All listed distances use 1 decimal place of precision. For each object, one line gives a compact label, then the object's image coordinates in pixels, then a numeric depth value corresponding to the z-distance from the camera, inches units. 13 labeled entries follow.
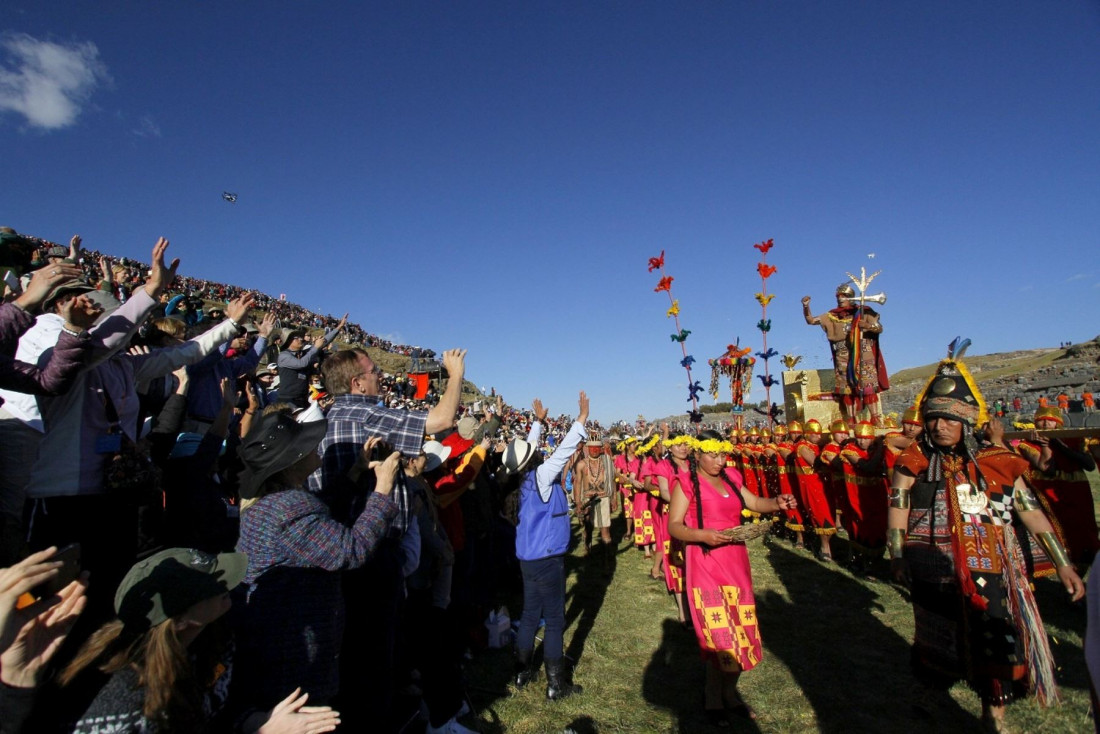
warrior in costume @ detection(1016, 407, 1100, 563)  247.6
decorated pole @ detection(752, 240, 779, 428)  358.0
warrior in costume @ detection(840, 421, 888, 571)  282.8
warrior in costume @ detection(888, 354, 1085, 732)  138.7
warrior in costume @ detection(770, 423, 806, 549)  362.3
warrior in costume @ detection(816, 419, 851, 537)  309.7
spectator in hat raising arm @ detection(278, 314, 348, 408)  272.8
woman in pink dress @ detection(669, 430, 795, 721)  157.2
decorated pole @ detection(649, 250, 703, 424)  334.3
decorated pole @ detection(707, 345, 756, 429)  430.6
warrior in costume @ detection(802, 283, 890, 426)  313.4
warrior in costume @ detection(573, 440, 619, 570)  371.2
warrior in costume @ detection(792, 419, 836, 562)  328.5
